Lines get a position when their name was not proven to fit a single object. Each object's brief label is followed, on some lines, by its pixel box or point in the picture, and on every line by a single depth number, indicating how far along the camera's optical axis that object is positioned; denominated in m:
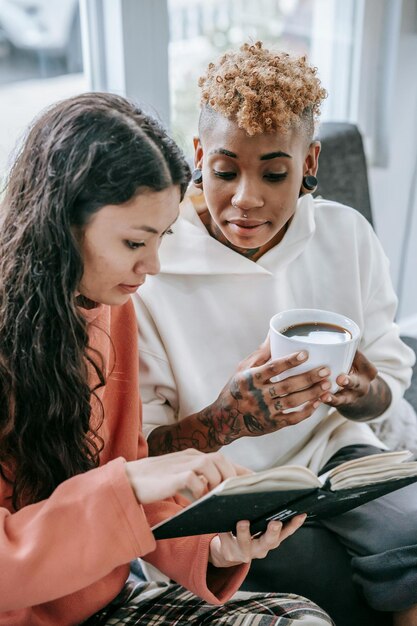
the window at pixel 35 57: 1.75
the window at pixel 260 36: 2.10
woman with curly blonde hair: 1.24
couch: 1.87
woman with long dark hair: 0.94
